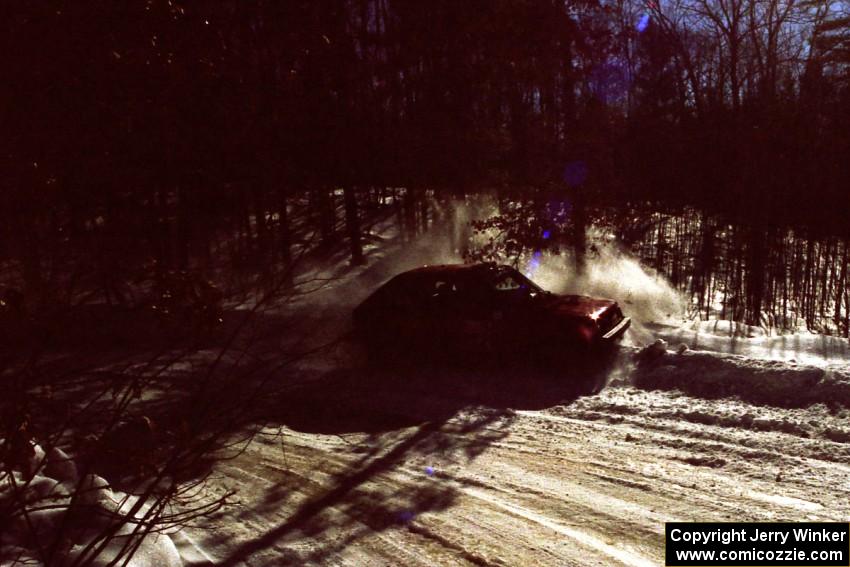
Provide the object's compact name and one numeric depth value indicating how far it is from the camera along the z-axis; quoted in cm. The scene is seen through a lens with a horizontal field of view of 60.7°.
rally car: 1034
